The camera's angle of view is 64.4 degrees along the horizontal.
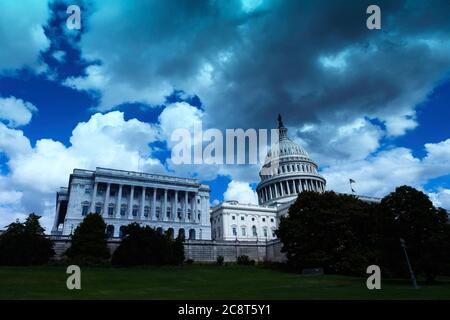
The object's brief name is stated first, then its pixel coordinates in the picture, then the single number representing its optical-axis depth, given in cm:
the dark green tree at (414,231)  3691
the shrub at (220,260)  6581
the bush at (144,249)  5297
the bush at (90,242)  5331
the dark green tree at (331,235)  4997
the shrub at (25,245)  4897
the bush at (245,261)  6856
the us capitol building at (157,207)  8562
